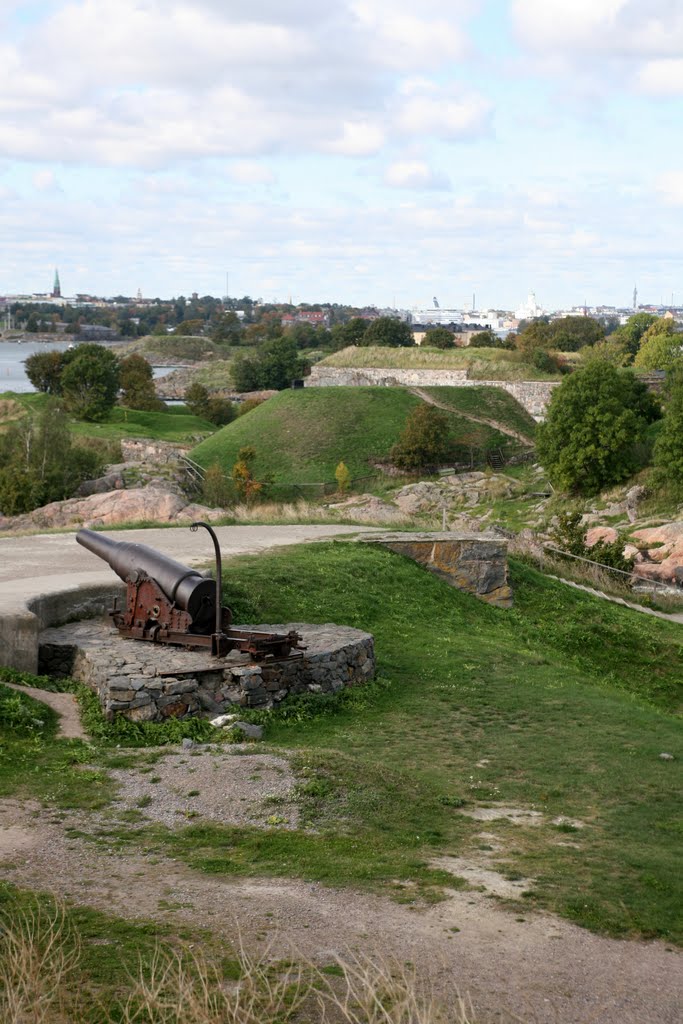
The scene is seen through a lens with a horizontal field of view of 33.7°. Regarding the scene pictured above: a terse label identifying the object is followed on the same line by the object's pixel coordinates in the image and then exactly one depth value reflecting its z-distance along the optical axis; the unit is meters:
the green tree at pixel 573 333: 100.56
